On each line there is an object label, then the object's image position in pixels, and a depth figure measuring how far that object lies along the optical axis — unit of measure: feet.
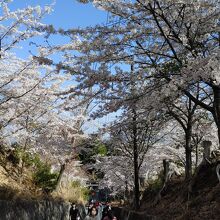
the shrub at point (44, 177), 45.76
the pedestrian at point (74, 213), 45.57
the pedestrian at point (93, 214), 40.79
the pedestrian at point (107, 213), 38.26
